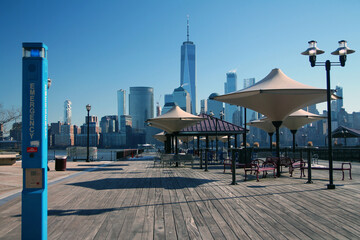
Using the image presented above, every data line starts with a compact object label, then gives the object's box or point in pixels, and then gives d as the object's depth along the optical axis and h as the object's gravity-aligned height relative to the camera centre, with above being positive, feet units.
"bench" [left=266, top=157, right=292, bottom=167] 42.37 -3.70
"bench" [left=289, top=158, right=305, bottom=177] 42.16 -4.72
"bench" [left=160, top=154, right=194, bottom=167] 56.75 -4.28
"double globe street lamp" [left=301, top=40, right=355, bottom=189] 31.53 +7.97
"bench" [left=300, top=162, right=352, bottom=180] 36.72 -4.01
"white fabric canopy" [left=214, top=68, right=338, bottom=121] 35.68 +4.51
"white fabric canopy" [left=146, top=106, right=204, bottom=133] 61.51 +2.83
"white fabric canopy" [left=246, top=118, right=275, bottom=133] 68.09 +2.08
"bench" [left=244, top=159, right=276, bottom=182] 36.73 -4.12
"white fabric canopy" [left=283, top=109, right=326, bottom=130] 58.39 +2.69
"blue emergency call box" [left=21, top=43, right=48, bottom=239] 12.83 -0.54
